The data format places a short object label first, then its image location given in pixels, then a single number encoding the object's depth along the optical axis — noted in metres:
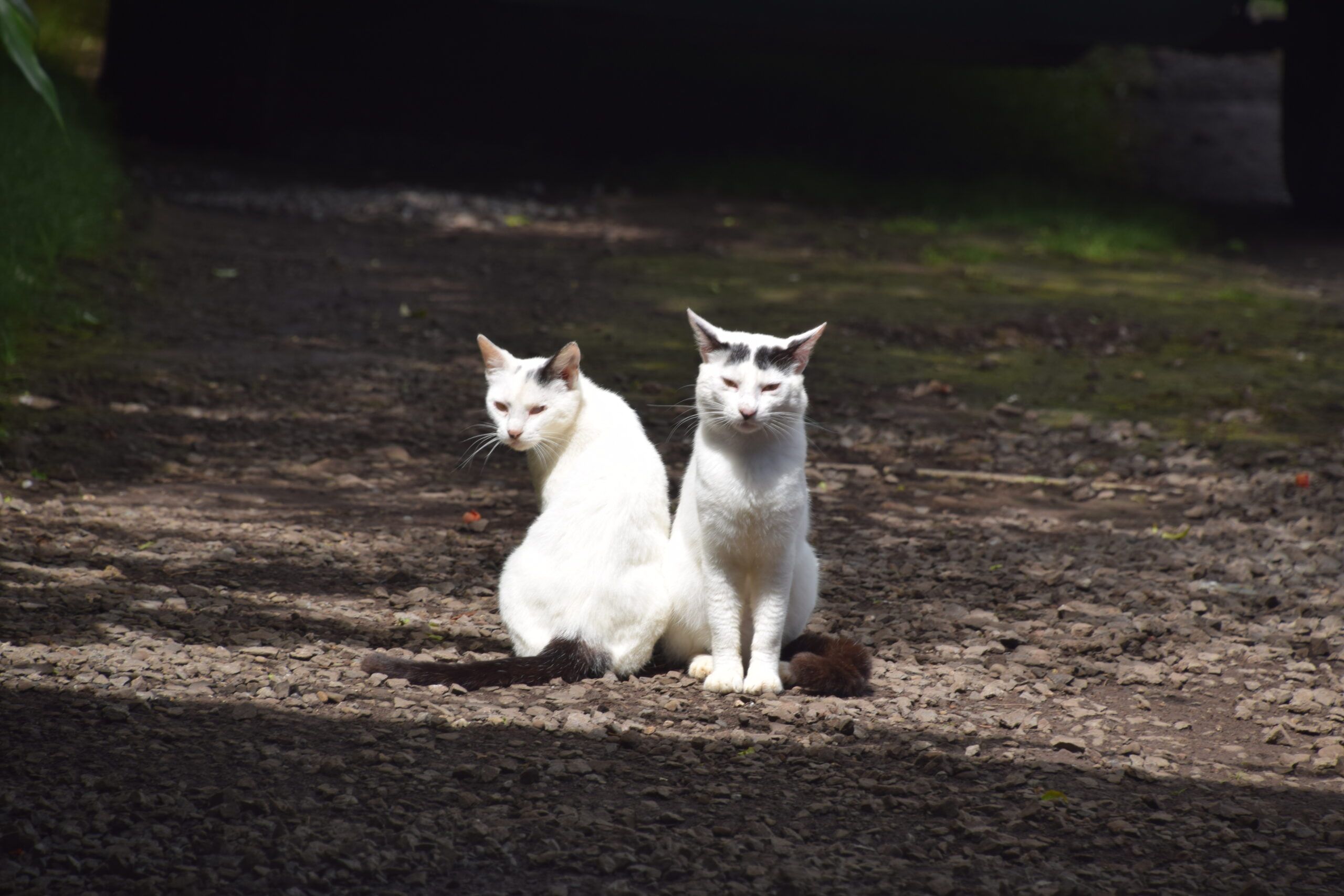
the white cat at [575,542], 15.58
